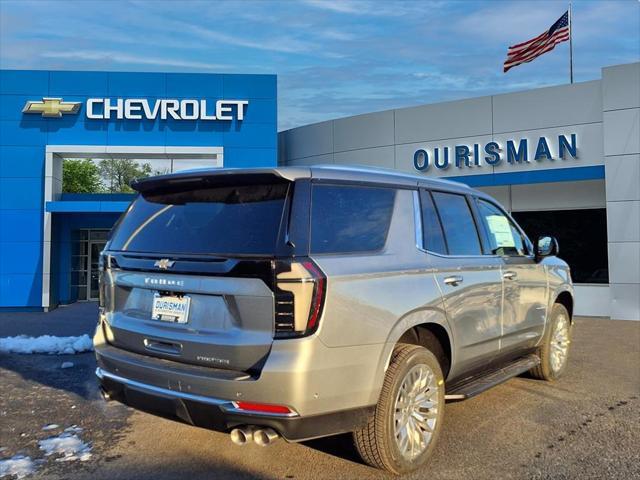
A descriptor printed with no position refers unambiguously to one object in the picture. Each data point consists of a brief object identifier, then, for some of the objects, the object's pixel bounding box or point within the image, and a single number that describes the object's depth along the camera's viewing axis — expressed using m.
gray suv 3.08
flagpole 16.58
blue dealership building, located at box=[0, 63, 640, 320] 13.42
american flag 15.12
